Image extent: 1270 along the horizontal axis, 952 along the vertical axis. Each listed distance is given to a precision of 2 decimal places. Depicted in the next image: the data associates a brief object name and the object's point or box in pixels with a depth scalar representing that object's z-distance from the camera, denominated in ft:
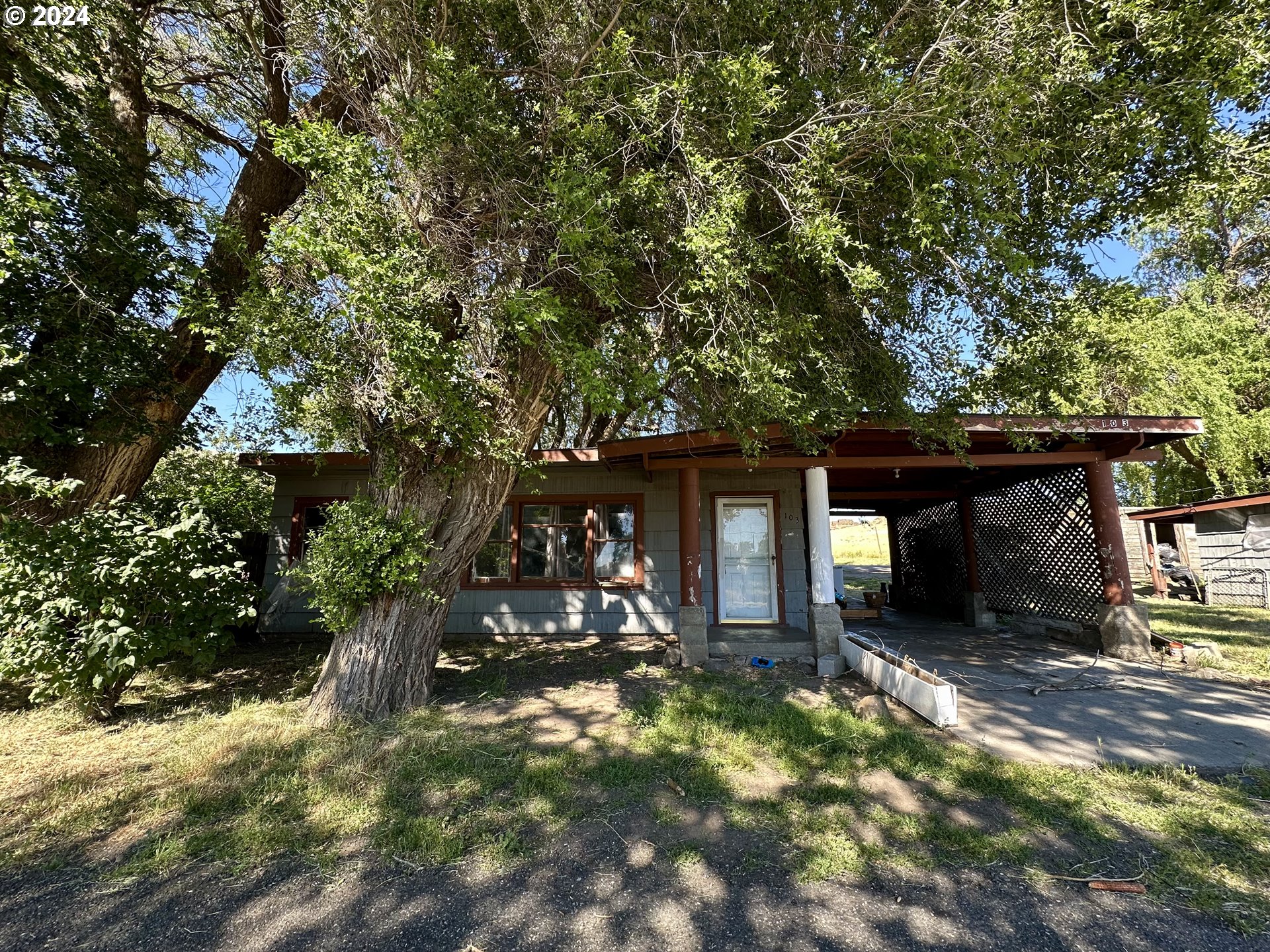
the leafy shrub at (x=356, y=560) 13.92
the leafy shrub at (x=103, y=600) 12.75
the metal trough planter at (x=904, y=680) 13.69
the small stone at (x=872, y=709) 14.76
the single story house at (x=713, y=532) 22.02
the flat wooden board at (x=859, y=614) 31.01
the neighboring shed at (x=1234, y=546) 36.78
